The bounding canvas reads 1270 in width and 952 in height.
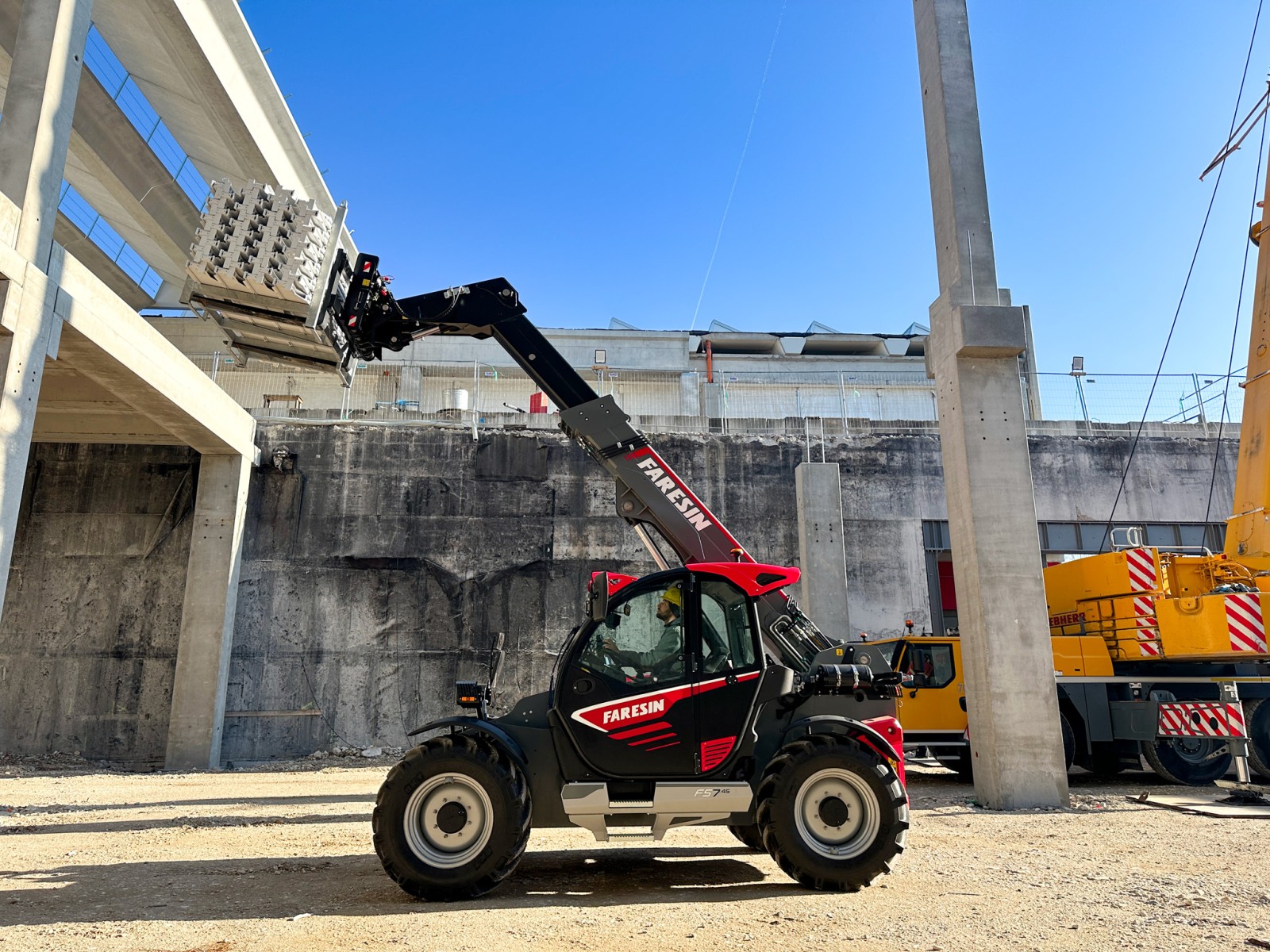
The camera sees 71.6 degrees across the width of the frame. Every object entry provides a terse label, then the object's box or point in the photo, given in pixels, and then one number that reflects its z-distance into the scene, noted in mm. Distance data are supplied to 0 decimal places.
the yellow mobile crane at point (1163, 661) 11789
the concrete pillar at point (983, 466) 9922
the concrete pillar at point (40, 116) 9953
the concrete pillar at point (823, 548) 15938
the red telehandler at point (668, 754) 5609
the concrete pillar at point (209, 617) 15352
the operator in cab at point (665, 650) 6137
